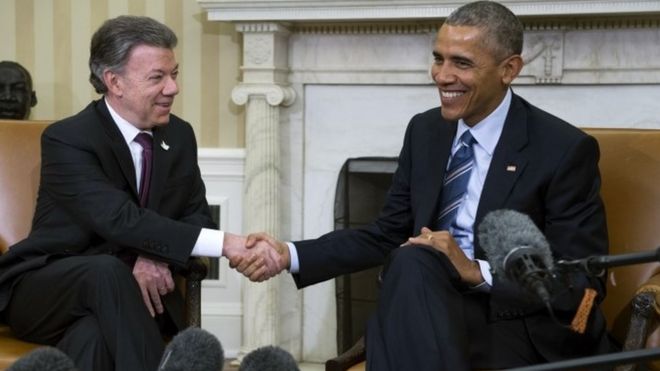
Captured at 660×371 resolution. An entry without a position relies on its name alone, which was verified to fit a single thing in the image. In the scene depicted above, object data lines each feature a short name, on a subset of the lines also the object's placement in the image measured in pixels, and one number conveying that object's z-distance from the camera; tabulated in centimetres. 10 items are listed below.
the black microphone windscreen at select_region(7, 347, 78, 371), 305
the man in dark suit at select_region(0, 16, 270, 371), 361
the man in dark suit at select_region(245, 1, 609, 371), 333
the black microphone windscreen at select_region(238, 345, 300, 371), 313
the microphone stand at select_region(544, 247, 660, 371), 266
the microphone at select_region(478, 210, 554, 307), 270
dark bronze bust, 482
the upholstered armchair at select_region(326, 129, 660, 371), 379
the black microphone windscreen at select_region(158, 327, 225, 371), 314
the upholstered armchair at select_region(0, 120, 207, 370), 402
